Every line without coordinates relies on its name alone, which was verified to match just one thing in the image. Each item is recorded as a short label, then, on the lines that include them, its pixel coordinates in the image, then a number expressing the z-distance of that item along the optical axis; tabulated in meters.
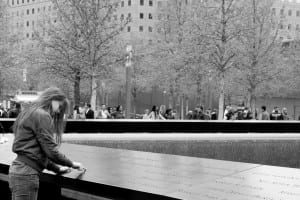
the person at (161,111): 20.41
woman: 4.28
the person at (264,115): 21.09
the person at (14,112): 17.84
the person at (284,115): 22.77
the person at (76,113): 20.92
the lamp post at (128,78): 19.80
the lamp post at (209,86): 28.91
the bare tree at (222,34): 27.25
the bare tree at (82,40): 25.92
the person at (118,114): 22.23
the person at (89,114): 17.83
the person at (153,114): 20.13
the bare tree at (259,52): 30.89
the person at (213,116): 24.06
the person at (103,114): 21.59
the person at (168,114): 21.64
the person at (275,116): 21.91
